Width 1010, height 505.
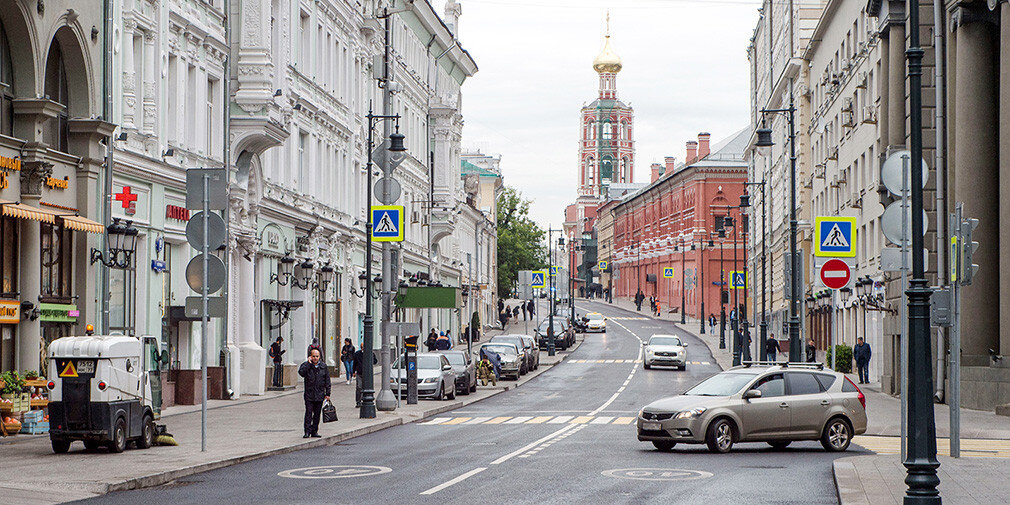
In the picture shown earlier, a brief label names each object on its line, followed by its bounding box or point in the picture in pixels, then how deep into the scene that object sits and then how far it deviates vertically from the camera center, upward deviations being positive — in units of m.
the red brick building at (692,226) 121.00 +5.74
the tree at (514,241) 132.75 +4.33
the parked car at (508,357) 52.31 -2.78
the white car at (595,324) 101.44 -2.88
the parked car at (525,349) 56.25 -2.66
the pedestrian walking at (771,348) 58.41 -2.72
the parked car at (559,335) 79.62 -2.93
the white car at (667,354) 60.25 -3.04
